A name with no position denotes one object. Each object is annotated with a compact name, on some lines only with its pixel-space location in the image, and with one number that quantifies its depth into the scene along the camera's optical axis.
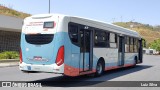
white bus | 10.10
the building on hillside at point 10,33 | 25.78
